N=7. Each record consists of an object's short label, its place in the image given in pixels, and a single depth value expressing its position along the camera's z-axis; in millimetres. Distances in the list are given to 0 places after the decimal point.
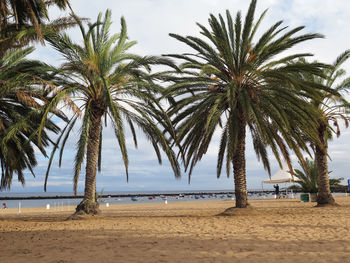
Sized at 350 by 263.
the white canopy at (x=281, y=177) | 36619
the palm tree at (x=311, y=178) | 33094
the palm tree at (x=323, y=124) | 21125
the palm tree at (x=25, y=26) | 13164
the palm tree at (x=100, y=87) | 16500
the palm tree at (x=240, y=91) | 15930
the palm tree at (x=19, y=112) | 14984
